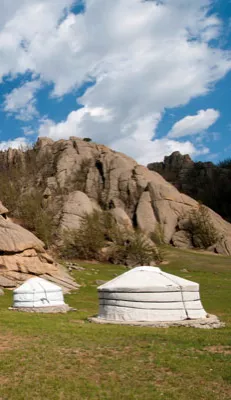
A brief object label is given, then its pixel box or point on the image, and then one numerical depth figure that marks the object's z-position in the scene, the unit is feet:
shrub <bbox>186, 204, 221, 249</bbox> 186.19
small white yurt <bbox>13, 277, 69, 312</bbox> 67.21
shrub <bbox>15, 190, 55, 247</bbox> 164.14
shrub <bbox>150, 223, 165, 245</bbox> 184.14
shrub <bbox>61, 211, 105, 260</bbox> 161.38
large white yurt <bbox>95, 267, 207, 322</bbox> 49.52
